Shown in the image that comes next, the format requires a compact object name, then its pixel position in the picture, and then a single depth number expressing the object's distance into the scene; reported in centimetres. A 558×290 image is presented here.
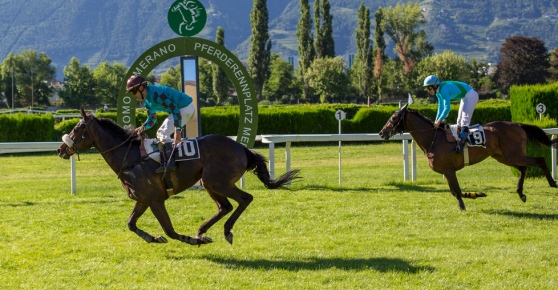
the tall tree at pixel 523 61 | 6075
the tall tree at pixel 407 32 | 7475
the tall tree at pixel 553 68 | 5969
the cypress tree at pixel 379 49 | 6006
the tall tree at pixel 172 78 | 7878
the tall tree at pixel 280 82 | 6662
